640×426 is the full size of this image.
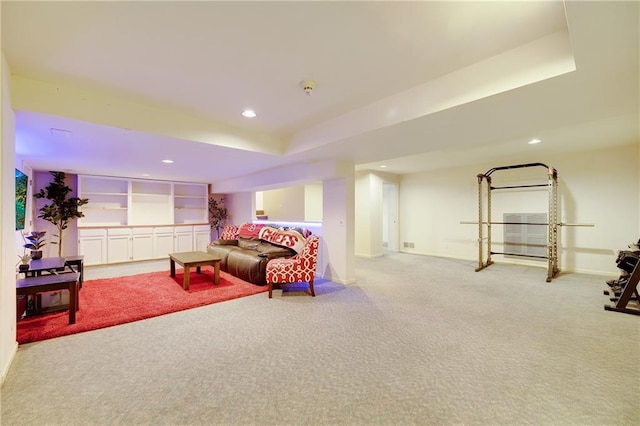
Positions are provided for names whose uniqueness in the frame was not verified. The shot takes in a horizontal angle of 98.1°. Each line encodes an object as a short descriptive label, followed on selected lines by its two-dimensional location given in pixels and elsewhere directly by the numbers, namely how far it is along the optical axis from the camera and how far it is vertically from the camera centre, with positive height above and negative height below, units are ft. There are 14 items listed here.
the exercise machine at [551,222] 15.79 -0.56
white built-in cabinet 20.81 -0.58
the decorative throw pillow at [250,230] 19.66 -1.23
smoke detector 7.90 +3.72
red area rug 9.38 -3.83
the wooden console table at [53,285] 8.62 -2.31
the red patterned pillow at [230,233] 21.44 -1.59
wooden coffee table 13.71 -2.47
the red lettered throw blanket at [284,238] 16.04 -1.51
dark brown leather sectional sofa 14.79 -2.48
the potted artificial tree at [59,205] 18.28 +0.54
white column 15.19 -0.80
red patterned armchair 12.98 -2.61
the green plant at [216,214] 27.81 -0.10
